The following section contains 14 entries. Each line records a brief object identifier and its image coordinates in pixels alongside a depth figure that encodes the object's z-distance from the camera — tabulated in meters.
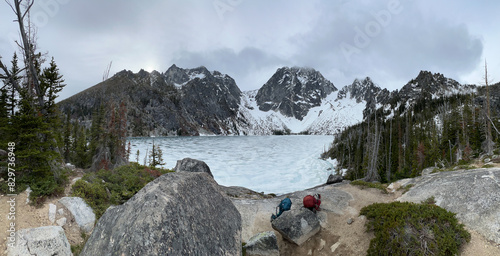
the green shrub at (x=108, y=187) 11.68
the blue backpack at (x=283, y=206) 12.66
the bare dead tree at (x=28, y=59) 13.51
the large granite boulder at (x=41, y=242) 7.45
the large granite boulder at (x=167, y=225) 4.83
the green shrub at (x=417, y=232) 7.94
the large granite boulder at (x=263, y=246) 9.79
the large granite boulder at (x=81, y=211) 10.20
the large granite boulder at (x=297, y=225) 11.02
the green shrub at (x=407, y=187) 15.51
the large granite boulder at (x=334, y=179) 27.64
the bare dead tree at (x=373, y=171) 38.28
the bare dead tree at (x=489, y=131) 30.57
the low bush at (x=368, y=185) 17.47
